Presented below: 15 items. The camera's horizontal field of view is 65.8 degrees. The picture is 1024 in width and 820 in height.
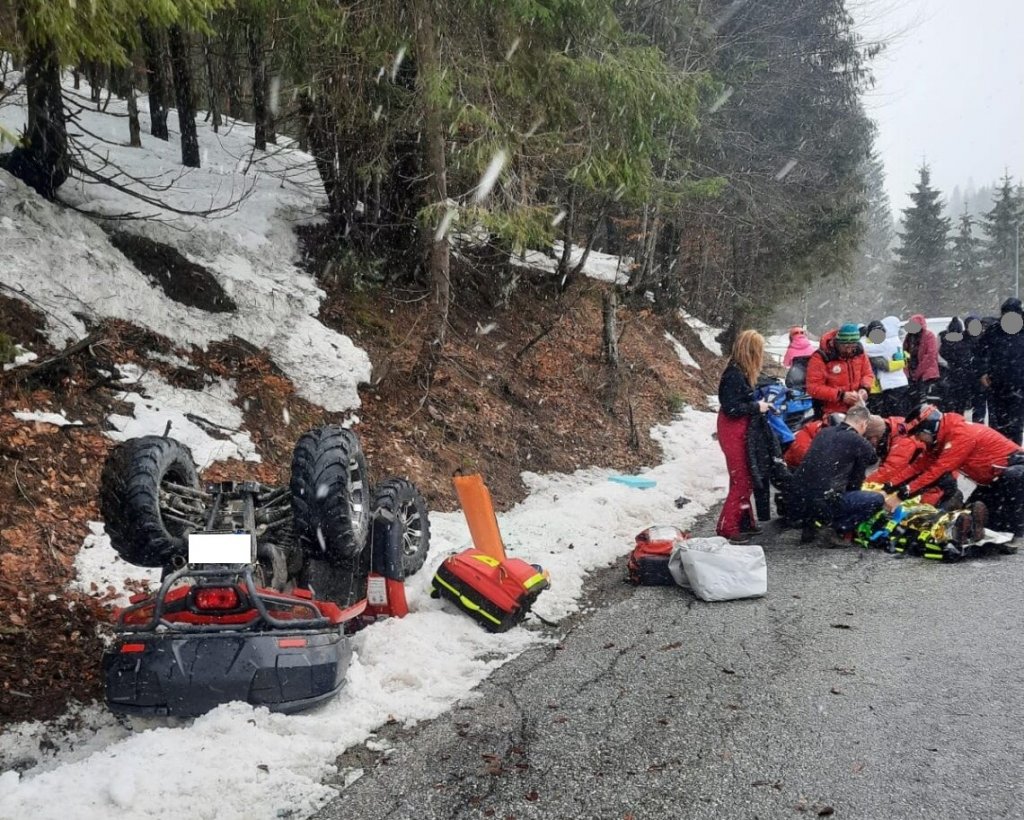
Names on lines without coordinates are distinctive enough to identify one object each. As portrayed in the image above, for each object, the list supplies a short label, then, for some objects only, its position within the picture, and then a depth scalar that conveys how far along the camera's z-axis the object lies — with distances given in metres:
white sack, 6.11
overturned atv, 3.83
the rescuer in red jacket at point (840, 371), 9.32
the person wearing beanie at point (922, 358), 11.85
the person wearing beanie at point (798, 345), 12.92
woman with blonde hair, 7.78
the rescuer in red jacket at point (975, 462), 7.29
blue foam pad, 10.23
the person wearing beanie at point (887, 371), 11.71
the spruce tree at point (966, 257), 58.19
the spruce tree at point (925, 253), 56.38
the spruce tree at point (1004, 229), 56.78
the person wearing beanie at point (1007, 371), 10.16
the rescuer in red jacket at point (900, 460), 7.83
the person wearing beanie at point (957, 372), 12.17
